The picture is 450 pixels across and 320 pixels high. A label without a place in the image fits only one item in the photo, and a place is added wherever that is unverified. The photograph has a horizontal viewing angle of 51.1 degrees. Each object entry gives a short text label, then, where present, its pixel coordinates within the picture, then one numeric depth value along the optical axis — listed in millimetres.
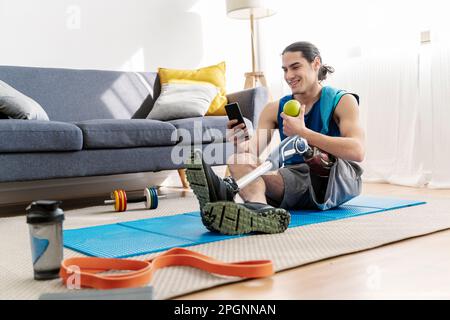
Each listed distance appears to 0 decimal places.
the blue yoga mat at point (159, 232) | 1424
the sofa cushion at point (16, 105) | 2451
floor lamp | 3740
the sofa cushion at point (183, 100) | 3088
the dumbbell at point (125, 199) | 2289
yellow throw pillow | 3383
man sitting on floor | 1839
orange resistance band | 997
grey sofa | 2291
